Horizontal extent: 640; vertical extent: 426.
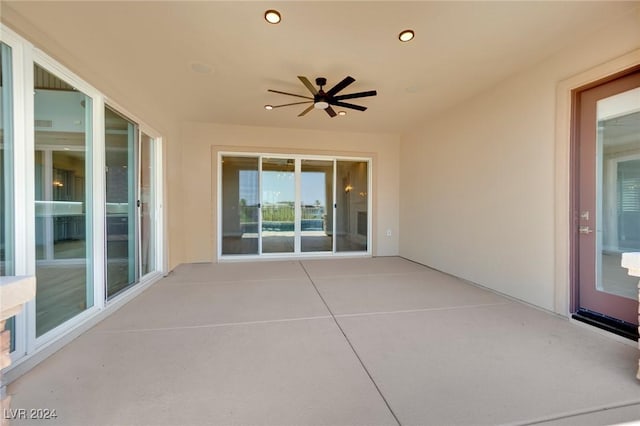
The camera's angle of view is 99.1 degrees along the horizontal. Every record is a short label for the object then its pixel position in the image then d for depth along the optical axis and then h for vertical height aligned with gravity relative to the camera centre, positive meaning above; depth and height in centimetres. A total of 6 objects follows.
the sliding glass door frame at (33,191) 188 +16
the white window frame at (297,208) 548 +5
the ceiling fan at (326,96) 307 +137
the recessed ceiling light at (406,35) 248 +162
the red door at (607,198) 238 +12
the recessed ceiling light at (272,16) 224 +163
